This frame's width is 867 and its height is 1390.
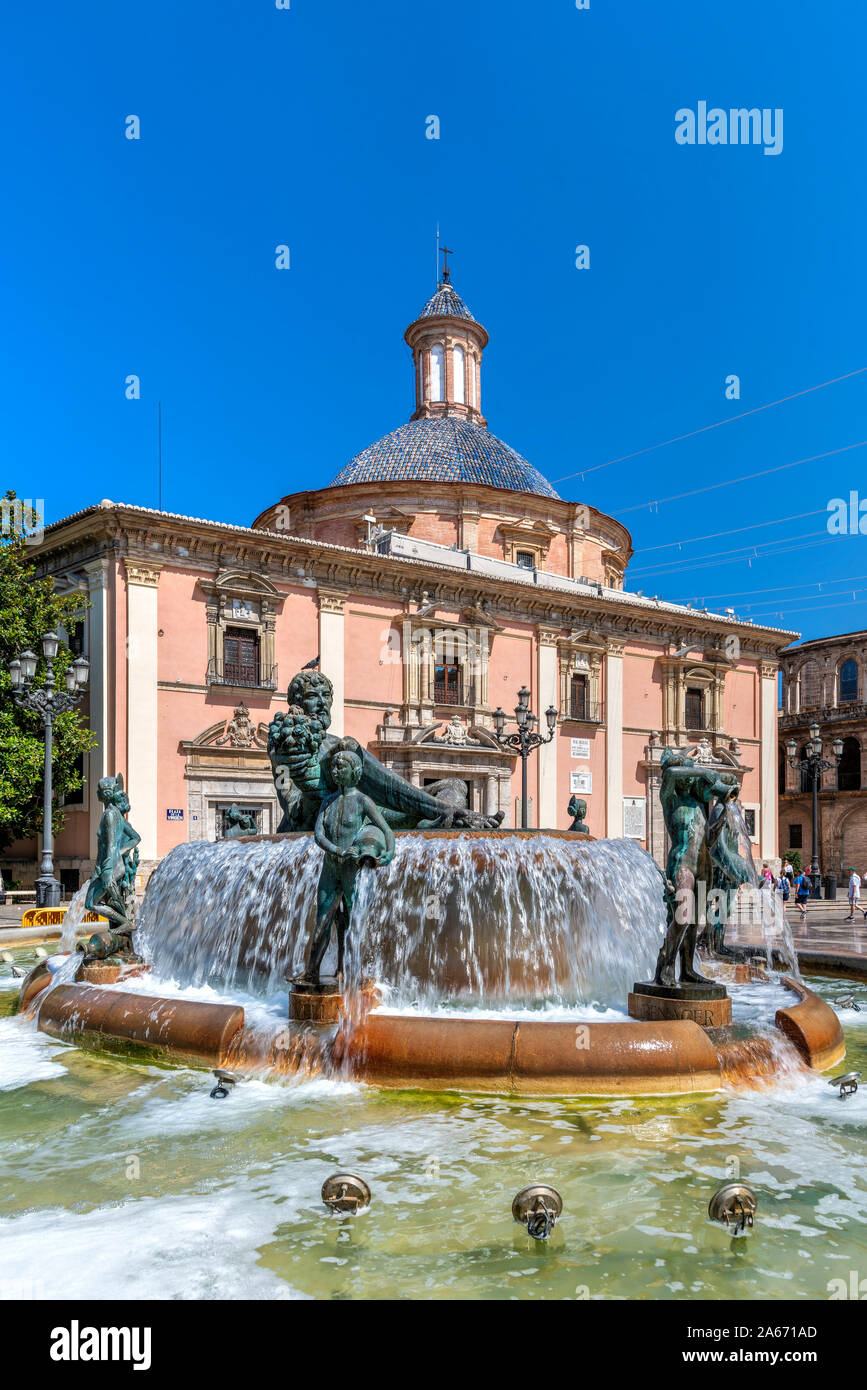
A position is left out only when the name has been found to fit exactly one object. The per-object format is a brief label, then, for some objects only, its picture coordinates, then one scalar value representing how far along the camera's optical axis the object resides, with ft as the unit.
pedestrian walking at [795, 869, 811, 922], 62.43
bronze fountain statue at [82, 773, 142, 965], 25.11
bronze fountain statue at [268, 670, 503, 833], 25.81
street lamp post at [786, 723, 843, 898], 80.55
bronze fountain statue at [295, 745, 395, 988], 19.15
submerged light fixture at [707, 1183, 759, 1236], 10.91
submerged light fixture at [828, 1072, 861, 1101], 16.53
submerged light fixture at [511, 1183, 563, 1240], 10.74
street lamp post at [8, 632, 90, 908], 49.39
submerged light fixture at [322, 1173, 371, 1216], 11.46
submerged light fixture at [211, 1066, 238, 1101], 16.72
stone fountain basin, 16.56
